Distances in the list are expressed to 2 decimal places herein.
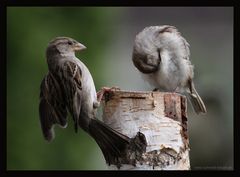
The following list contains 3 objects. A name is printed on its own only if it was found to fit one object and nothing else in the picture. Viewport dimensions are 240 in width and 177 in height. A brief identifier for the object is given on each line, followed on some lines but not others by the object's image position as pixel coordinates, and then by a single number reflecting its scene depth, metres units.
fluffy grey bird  9.33
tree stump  8.25
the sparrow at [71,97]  8.49
